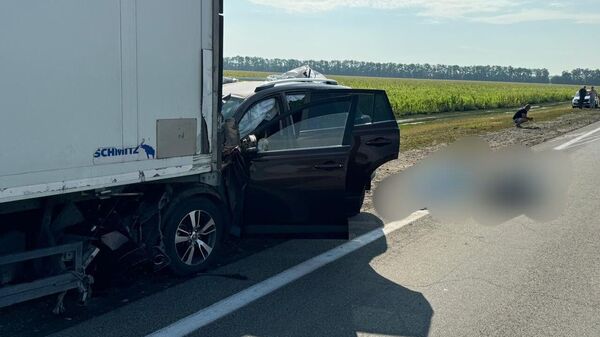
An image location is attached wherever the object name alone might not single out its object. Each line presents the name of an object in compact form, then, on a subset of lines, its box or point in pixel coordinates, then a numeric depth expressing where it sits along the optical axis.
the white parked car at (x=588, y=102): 42.09
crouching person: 24.32
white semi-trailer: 3.93
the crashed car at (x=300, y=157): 5.88
